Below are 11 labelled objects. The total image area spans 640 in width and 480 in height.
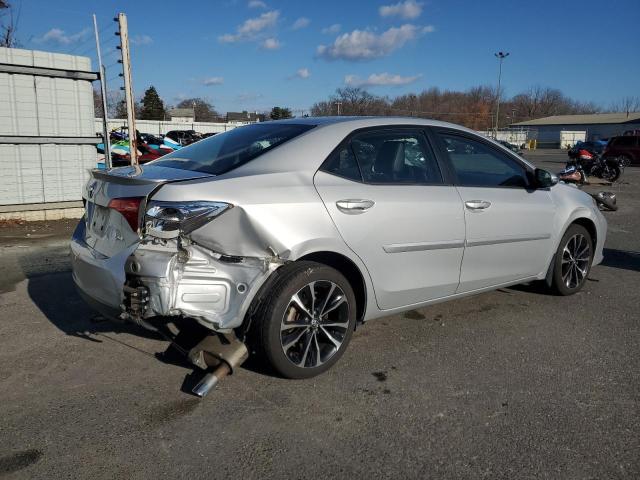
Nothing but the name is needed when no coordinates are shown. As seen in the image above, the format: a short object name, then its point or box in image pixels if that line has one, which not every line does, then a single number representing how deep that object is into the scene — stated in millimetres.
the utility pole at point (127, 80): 9531
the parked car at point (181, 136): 41281
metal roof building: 78375
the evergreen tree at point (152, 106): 80625
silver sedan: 2961
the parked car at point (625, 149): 28547
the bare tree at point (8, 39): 15523
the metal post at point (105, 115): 9179
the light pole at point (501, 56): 61312
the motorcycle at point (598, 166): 21405
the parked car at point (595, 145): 35025
